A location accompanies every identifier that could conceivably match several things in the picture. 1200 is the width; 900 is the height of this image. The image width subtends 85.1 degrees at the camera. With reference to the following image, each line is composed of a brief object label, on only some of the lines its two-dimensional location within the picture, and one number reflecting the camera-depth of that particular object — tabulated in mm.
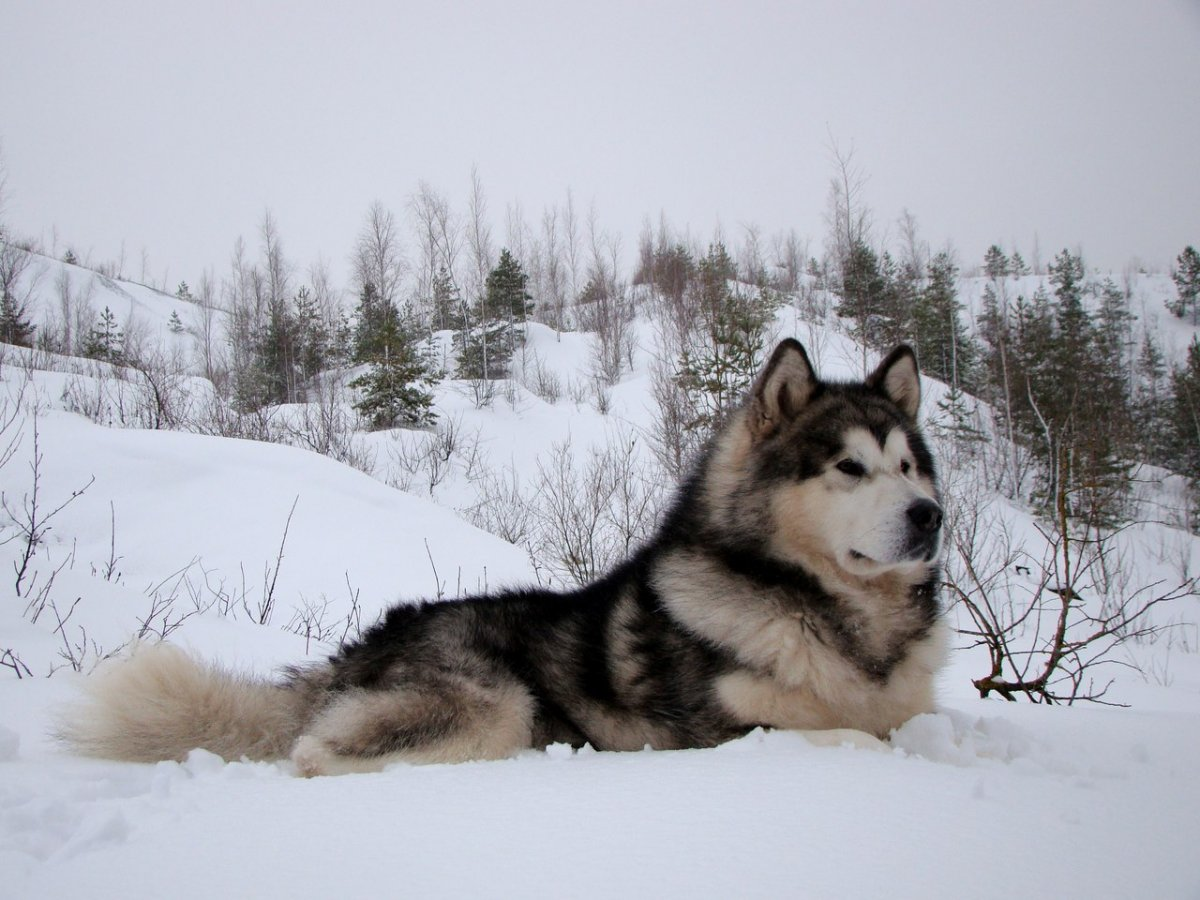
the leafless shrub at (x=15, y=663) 3598
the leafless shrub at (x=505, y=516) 13945
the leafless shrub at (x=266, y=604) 5902
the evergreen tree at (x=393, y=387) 22984
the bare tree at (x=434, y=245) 36656
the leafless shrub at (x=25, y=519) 4945
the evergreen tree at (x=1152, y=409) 29225
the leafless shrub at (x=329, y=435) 18062
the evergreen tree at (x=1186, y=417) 29328
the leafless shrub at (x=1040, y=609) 4559
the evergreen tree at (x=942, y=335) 35622
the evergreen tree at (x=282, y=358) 34250
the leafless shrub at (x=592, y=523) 10562
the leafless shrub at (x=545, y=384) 31367
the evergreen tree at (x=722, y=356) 16500
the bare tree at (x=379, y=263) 38250
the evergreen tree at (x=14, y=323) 16891
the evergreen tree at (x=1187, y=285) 46281
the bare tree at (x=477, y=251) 37375
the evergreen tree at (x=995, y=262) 53000
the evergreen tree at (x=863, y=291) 19967
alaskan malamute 2412
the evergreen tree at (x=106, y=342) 24352
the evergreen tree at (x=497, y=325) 32125
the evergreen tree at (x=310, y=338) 35000
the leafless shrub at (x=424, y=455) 19734
